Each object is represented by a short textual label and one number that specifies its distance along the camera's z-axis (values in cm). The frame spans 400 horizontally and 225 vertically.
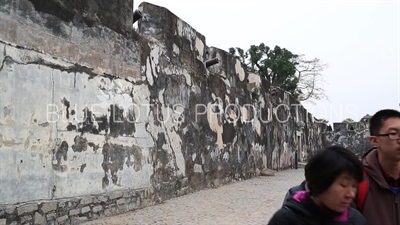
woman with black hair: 147
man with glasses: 176
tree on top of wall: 2803
